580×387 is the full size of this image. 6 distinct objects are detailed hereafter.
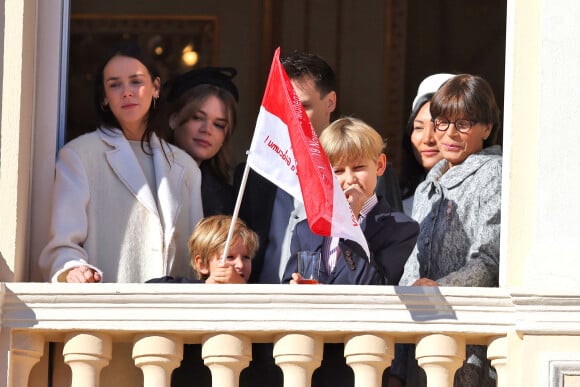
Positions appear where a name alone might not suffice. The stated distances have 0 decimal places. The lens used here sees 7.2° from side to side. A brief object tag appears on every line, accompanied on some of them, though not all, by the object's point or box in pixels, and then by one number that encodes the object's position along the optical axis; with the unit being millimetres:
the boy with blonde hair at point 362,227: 17692
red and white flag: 17077
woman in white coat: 18121
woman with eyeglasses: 18092
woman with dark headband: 19307
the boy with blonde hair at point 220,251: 17906
